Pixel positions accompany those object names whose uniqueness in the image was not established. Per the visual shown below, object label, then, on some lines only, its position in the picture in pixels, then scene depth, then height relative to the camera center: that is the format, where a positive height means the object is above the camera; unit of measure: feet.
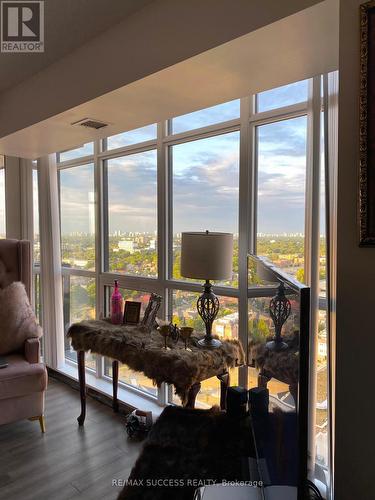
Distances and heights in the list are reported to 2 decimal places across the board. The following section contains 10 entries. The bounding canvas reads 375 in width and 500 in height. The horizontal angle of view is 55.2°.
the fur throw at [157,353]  6.14 -2.23
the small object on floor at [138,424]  8.55 -4.51
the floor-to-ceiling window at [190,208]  6.84 +0.70
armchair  8.28 -3.50
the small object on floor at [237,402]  5.34 -2.50
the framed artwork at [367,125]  3.51 +1.08
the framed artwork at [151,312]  8.05 -1.73
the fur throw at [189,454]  4.03 -2.79
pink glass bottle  8.80 -1.79
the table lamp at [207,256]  6.59 -0.38
